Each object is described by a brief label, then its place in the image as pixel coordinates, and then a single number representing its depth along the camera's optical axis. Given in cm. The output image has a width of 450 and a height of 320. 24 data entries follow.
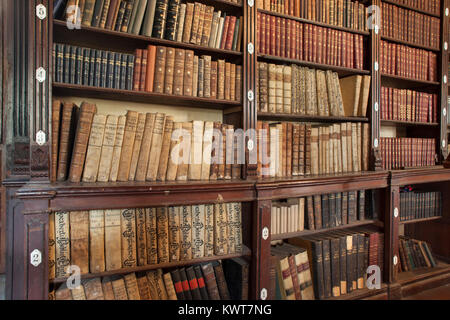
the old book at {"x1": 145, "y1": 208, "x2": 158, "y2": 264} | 126
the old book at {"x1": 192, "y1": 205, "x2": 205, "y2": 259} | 134
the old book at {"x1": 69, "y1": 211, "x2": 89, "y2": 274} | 115
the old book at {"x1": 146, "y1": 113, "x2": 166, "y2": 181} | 130
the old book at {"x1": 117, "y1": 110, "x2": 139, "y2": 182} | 125
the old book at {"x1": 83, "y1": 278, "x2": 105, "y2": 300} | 119
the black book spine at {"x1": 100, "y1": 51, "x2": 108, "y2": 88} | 124
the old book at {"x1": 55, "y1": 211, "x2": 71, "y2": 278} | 113
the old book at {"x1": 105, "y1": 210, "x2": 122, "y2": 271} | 120
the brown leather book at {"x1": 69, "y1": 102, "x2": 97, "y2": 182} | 118
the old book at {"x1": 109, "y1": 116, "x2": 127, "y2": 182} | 124
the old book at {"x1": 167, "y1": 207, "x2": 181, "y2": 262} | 130
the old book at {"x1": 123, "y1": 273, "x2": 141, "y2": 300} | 125
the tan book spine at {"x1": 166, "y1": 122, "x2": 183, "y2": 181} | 134
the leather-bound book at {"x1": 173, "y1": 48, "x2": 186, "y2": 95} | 136
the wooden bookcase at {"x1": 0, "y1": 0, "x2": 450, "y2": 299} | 106
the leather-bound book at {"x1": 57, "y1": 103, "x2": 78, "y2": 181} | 118
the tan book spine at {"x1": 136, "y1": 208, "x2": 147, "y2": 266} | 125
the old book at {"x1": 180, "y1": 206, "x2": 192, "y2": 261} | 132
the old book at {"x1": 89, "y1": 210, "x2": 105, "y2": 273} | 118
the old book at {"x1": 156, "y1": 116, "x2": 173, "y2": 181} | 132
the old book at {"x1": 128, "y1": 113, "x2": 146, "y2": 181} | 128
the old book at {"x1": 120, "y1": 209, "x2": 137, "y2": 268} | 122
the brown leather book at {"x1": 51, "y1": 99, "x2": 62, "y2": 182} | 116
